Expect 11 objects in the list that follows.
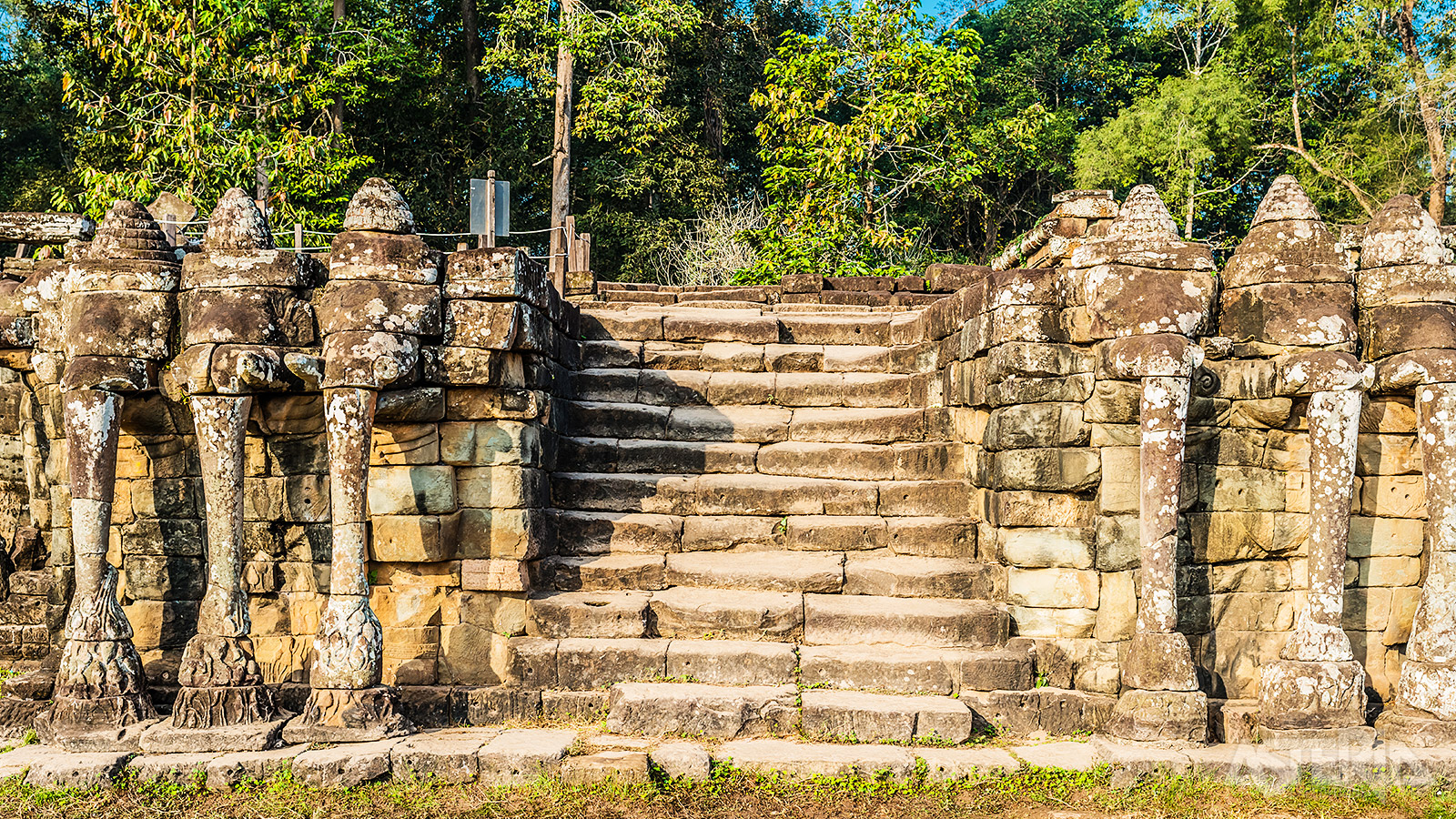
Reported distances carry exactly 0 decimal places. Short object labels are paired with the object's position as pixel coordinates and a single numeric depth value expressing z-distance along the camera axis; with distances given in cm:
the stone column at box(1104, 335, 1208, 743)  473
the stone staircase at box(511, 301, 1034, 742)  518
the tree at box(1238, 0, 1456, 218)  1573
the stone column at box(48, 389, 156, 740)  479
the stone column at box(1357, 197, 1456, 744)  486
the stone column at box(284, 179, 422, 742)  473
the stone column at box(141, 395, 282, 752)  467
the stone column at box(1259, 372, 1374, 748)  472
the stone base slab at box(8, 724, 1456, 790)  448
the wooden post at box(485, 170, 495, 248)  1015
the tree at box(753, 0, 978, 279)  1552
